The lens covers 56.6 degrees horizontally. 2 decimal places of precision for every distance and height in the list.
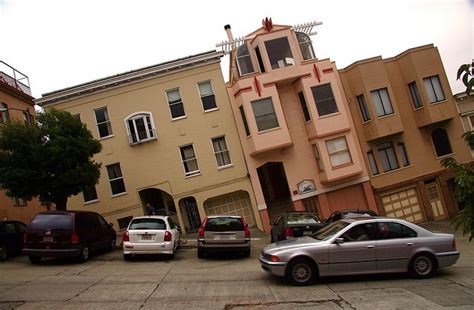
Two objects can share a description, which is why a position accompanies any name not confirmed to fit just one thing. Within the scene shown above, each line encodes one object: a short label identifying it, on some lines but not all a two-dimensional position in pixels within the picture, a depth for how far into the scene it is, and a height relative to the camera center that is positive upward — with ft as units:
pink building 77.00 +10.82
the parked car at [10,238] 48.75 +2.05
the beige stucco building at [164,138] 77.46 +13.55
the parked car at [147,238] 46.34 -1.65
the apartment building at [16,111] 65.41 +23.70
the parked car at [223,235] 47.42 -3.42
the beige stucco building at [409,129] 83.35 +4.69
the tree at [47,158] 54.70 +10.93
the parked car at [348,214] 55.51 -5.31
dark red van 44.24 +0.91
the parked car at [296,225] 46.71 -4.32
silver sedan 33.27 -6.15
